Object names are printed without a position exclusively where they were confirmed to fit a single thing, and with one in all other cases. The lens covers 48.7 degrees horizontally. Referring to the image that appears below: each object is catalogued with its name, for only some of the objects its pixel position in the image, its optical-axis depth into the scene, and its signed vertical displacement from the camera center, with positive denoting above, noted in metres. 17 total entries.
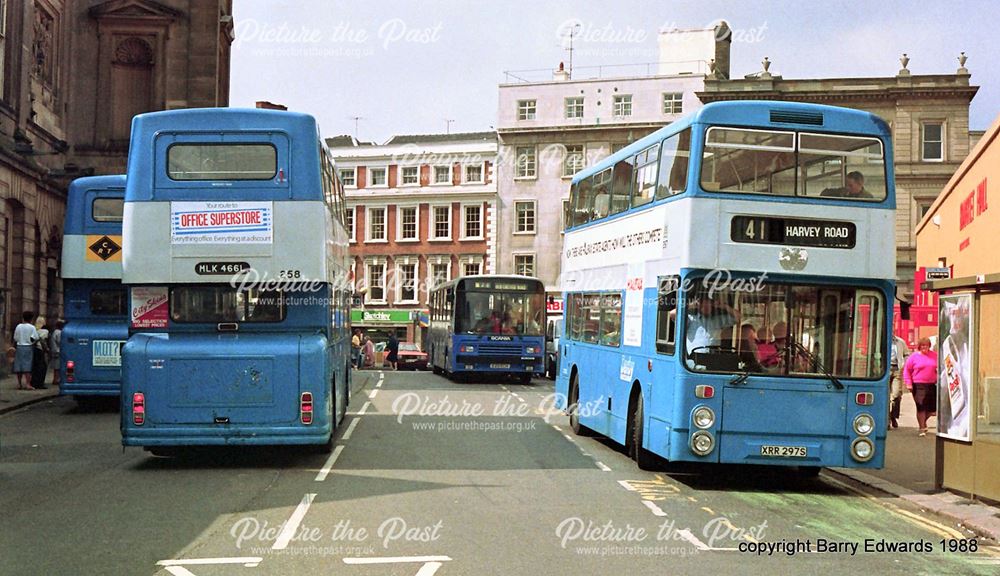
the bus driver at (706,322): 12.19 -0.28
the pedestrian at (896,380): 20.53 -1.54
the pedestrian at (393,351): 49.25 -2.78
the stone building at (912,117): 51.25 +8.65
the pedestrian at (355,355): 38.53 -2.37
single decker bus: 33.16 -1.04
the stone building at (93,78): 34.75 +7.52
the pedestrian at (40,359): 25.95 -1.87
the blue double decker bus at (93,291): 20.94 -0.19
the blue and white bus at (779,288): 12.09 +0.11
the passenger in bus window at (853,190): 12.33 +1.24
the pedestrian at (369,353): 51.72 -3.05
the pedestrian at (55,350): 27.78 -1.82
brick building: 66.44 +4.13
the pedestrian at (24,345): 25.58 -1.53
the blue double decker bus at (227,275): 13.09 +0.11
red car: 50.78 -3.18
